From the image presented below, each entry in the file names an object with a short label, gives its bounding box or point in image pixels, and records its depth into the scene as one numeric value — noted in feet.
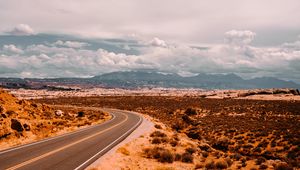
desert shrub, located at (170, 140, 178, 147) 80.48
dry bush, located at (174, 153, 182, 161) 63.58
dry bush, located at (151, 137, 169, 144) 82.72
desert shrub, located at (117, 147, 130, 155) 65.51
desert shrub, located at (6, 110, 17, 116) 113.70
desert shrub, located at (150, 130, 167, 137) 93.35
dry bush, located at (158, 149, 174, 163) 61.67
